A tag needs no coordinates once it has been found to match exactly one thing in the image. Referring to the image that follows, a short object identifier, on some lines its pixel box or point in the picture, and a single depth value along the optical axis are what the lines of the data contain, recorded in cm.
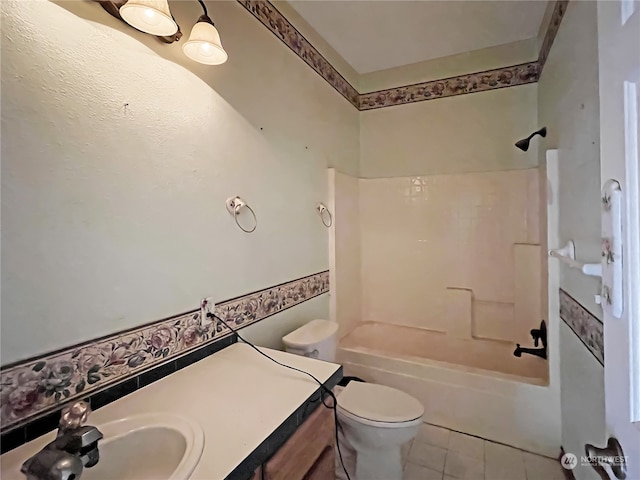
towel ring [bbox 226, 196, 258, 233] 146
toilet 147
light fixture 95
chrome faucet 61
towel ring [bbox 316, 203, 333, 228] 224
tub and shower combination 197
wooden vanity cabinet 84
